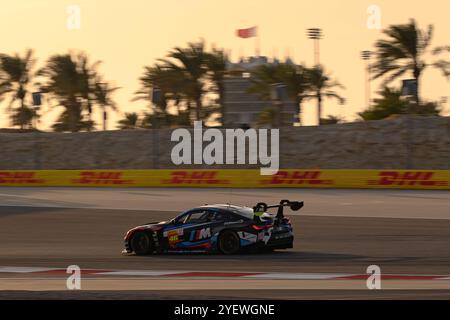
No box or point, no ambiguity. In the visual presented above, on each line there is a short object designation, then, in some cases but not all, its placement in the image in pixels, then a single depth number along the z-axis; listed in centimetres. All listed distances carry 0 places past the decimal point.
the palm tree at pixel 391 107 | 6228
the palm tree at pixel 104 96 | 6094
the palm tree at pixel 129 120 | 7954
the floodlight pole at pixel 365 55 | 6448
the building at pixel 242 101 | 8969
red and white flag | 6147
